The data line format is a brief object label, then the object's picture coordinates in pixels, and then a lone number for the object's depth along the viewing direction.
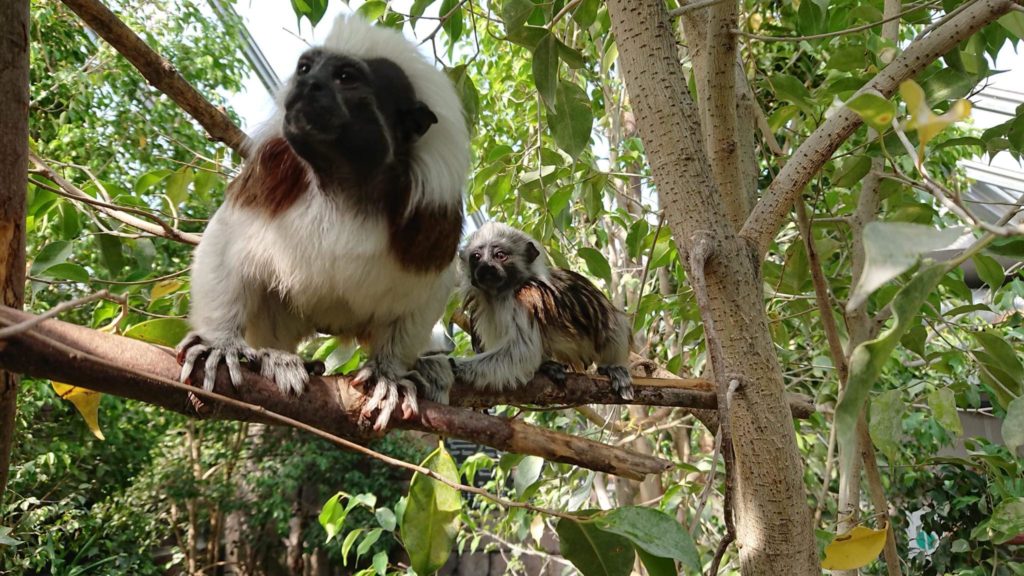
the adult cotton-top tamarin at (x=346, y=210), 0.28
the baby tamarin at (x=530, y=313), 0.38
